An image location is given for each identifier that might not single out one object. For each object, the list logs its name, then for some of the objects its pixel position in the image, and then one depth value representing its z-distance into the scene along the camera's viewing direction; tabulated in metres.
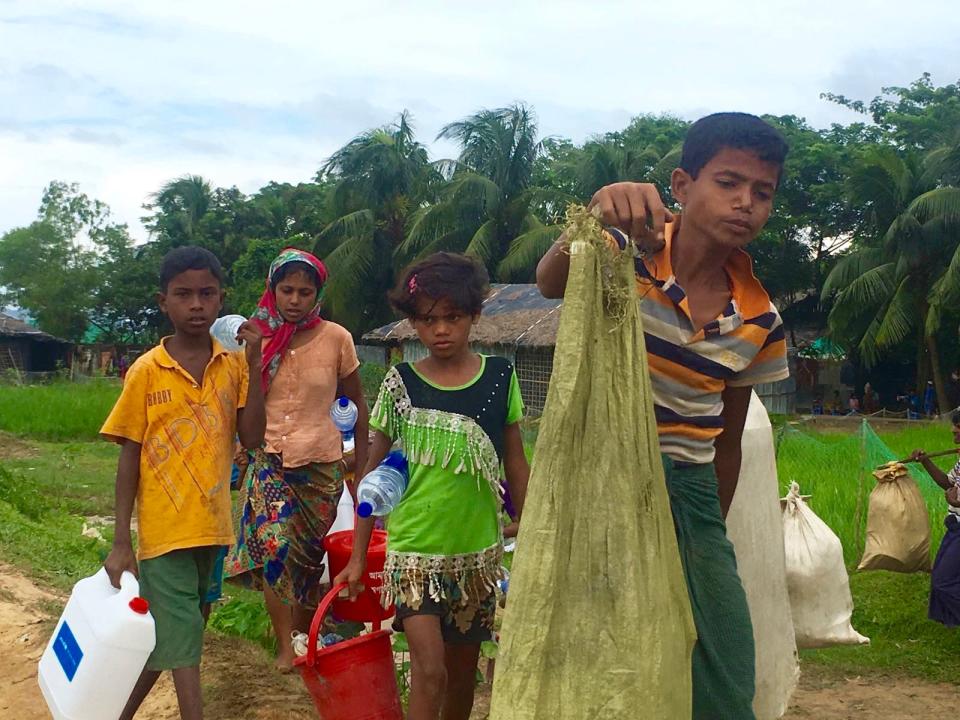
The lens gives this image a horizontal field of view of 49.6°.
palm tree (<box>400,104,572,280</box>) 24.75
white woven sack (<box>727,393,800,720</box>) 2.77
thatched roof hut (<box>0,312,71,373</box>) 35.97
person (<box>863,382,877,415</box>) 25.38
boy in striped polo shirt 2.04
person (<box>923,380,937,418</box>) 22.88
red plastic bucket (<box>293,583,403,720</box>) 2.95
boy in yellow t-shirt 3.16
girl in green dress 2.81
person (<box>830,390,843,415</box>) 26.09
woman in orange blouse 4.11
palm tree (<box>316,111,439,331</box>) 27.06
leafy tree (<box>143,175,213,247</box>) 36.75
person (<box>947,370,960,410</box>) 23.39
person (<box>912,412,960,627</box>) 5.02
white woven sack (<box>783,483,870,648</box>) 4.09
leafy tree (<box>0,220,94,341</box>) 39.91
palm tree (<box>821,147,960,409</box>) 21.09
